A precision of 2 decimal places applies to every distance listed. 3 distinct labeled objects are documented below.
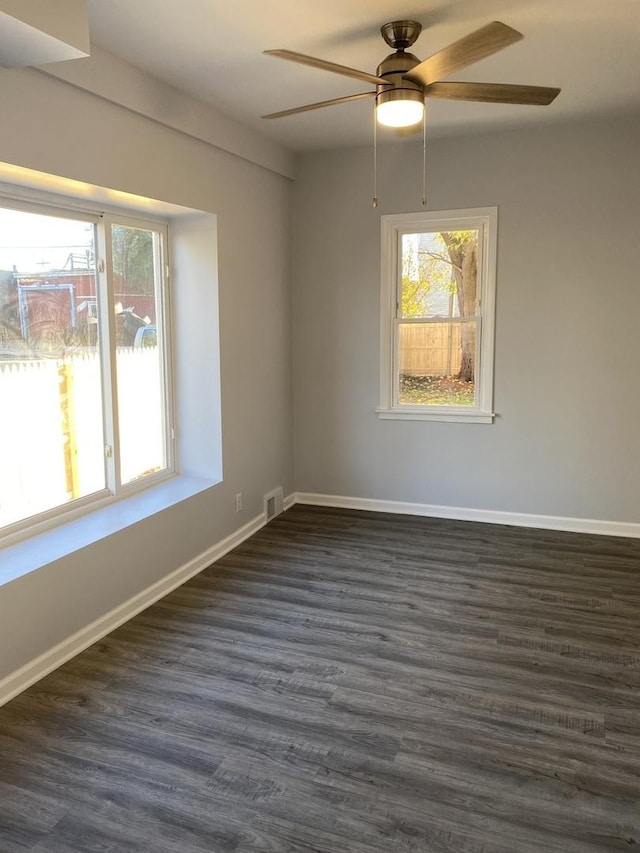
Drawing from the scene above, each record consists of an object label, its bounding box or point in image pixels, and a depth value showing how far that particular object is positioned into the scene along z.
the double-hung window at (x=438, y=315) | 4.60
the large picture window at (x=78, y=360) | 2.98
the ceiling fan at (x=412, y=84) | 2.37
